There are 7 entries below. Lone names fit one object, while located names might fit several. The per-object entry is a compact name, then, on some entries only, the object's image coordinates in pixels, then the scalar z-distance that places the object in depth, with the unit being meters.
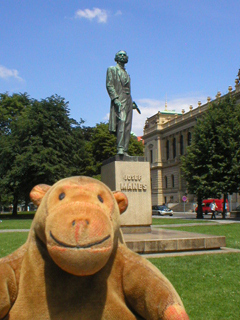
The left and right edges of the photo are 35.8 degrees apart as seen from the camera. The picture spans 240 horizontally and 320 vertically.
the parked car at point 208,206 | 48.00
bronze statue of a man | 11.45
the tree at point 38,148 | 31.36
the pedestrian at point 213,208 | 33.75
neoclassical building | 67.79
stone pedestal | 10.96
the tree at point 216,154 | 31.41
